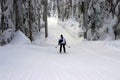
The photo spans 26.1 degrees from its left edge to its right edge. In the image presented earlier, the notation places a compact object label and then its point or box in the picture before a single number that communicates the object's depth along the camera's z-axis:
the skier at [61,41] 23.39
